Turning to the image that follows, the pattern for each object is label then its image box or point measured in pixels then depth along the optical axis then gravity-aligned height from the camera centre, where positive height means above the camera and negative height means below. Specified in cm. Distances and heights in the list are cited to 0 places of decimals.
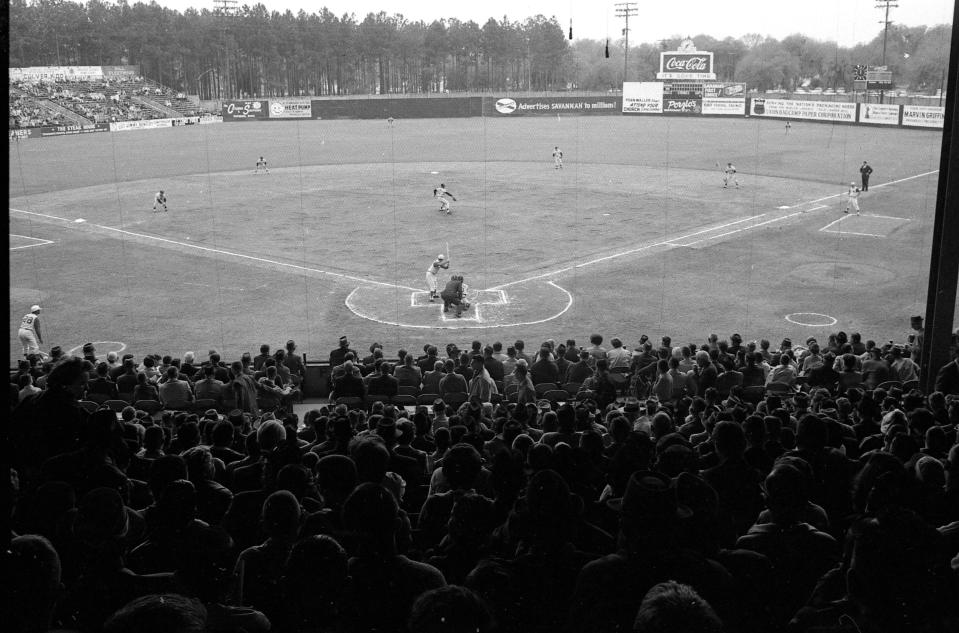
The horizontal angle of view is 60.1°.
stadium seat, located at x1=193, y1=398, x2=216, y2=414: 1253 -370
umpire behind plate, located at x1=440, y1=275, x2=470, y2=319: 2192 -341
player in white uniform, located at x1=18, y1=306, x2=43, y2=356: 1877 -402
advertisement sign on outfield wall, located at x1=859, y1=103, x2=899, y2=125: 5925 +412
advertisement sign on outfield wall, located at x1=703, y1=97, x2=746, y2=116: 7319 +542
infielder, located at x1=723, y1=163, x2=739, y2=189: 4341 -38
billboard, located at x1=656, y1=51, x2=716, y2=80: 8219 +1000
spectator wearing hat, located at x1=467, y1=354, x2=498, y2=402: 1357 -361
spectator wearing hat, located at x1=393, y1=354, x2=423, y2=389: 1394 -354
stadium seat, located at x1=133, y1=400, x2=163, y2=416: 1232 -368
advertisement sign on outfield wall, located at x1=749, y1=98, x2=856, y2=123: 6248 +473
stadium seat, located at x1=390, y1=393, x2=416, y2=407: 1314 -374
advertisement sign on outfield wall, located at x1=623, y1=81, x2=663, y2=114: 7712 +636
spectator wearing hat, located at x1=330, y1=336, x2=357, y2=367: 1558 -360
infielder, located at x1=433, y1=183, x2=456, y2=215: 3638 -147
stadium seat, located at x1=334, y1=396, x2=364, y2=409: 1295 -372
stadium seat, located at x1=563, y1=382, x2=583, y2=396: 1426 -379
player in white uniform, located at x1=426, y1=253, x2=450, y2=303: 2300 -304
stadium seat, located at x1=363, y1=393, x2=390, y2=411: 1305 -370
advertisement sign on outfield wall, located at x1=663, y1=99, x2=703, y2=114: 7541 +549
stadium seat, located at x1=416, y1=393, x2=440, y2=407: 1323 -374
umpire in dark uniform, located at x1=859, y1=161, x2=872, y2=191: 3925 -5
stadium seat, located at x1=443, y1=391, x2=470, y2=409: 1303 -368
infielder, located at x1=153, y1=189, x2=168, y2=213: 3691 -190
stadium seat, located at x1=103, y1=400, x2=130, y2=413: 1215 -361
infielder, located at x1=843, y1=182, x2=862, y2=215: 3572 -109
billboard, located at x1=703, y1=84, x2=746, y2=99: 7525 +697
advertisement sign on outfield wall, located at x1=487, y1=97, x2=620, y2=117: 7450 +530
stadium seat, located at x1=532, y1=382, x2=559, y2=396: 1412 -376
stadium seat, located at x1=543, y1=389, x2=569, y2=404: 1350 -371
